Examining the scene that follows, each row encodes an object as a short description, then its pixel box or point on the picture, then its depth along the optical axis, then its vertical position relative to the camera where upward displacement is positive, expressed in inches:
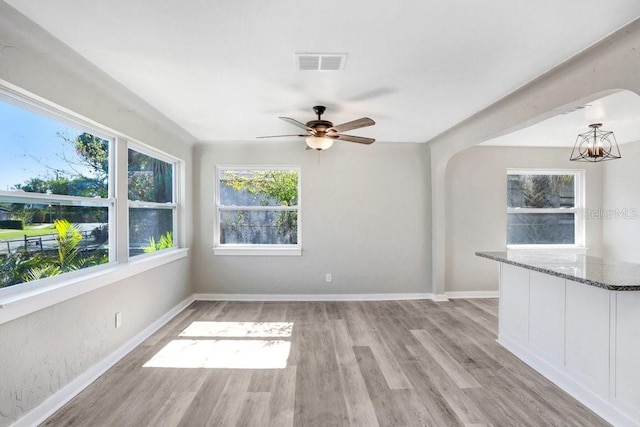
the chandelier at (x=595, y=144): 152.1 +39.7
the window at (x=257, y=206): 185.0 +3.6
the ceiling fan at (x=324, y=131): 112.1 +31.8
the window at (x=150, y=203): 126.7 +4.2
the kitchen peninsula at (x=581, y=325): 74.0 -33.5
